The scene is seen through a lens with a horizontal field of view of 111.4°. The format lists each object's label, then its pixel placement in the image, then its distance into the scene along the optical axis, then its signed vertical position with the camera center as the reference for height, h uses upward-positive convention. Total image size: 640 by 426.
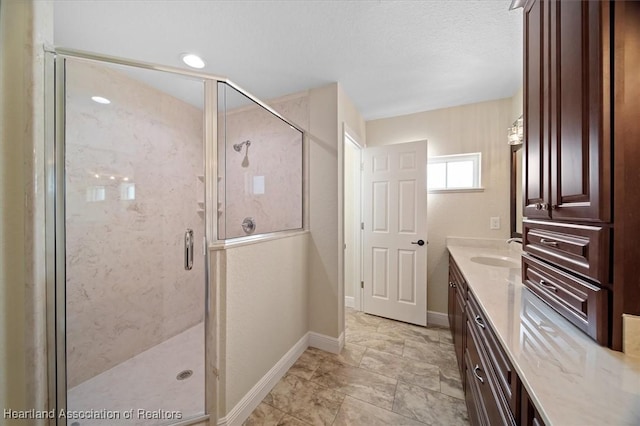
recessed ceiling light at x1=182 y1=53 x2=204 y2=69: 1.69 +1.22
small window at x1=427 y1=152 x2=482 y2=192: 2.47 +0.47
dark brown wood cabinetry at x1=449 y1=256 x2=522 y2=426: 0.73 -0.68
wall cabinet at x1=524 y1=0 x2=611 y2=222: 0.66 +0.38
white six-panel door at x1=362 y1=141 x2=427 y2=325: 2.44 -0.22
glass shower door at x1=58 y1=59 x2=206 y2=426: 1.44 -0.28
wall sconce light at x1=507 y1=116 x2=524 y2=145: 2.01 +0.75
